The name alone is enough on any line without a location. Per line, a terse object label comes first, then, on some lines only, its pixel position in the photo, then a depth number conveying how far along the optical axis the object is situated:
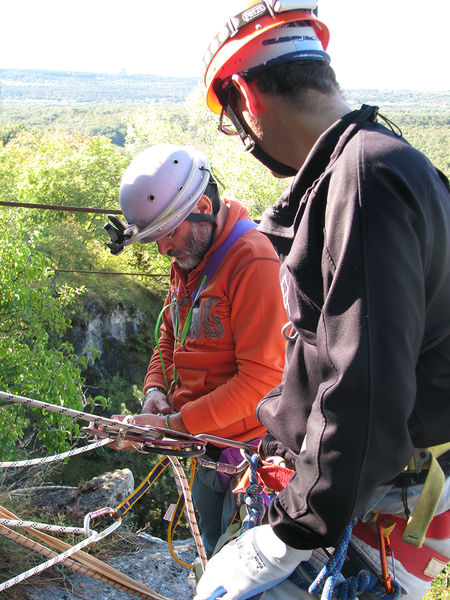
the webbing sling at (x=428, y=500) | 1.22
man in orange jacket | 2.17
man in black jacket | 0.97
